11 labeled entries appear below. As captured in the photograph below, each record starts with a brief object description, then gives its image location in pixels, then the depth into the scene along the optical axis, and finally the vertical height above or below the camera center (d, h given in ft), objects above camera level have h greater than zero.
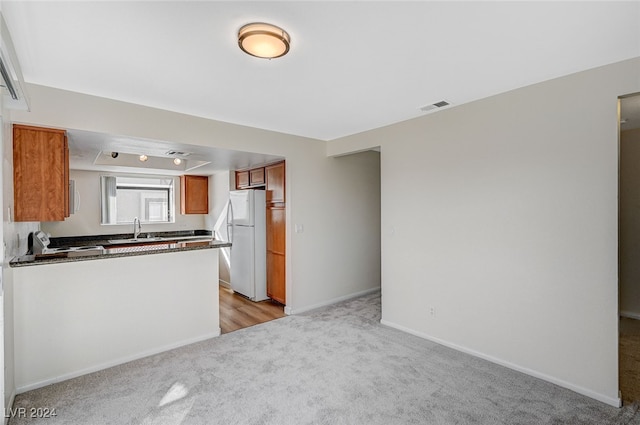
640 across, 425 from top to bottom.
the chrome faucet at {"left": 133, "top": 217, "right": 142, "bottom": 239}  18.31 -0.84
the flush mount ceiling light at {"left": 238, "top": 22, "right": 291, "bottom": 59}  5.58 +3.22
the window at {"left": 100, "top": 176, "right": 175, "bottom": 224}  18.16 +0.91
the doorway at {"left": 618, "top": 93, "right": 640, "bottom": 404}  12.57 -0.84
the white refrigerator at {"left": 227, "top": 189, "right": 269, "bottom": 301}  15.46 -1.47
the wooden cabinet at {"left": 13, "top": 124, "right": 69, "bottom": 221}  7.79 +1.06
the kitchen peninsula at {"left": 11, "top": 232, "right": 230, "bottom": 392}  7.94 -2.74
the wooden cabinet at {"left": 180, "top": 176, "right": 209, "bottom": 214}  20.10 +1.22
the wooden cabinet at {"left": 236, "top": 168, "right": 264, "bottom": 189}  15.99 +1.85
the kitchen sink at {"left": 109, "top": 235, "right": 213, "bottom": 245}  17.48 -1.54
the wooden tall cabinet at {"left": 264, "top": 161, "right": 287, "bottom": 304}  14.33 -0.95
